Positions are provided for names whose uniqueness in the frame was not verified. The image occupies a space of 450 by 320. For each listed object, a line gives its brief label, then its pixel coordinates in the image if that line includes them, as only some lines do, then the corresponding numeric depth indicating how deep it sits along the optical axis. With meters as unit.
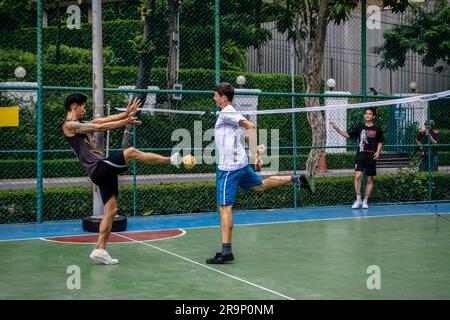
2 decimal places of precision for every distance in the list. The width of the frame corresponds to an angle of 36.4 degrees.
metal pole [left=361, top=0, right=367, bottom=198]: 15.01
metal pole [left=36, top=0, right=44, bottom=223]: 11.90
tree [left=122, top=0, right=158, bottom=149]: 18.93
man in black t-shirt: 14.12
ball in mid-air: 8.51
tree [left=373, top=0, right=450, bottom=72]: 28.62
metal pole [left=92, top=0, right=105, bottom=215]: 10.91
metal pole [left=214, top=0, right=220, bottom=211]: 13.20
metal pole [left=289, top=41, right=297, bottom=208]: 13.98
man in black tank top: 8.05
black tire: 10.98
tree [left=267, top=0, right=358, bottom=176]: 16.00
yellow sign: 11.93
